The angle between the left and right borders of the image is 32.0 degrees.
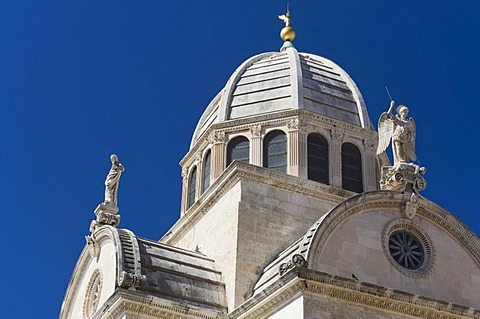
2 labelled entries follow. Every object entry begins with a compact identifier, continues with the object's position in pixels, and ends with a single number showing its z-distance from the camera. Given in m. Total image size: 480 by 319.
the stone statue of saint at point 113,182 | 28.88
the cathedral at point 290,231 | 23.45
